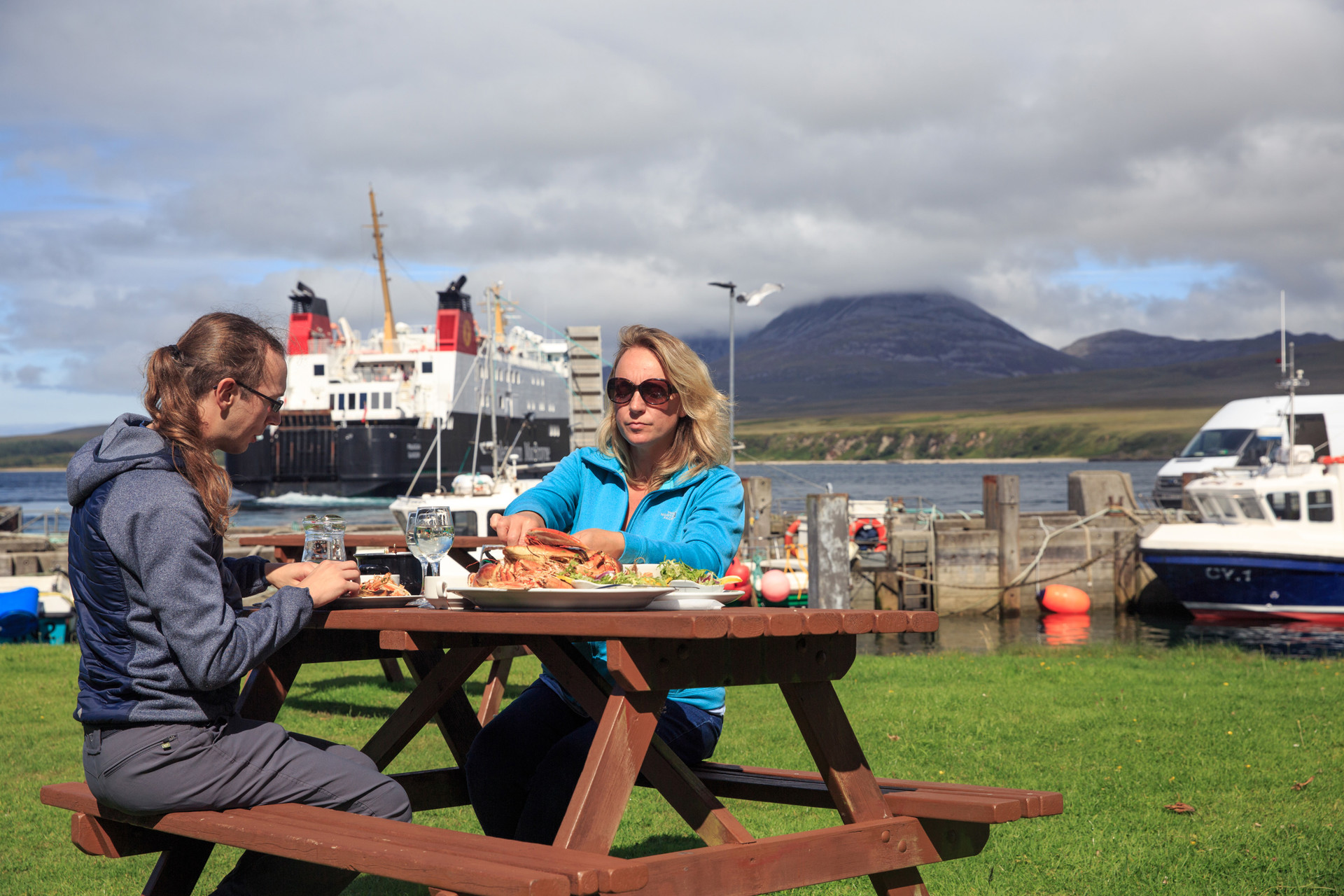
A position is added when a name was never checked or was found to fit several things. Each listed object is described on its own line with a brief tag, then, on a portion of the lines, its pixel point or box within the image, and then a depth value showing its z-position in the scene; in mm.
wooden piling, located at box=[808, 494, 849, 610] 16531
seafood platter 2648
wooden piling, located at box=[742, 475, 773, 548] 22688
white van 31062
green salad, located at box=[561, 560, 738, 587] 2758
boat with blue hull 19906
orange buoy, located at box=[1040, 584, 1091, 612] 22062
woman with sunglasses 3209
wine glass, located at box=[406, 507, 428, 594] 3334
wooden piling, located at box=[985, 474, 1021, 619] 22031
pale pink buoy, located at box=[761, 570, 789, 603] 20016
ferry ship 52438
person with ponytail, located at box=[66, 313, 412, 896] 2514
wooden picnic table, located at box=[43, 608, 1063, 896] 2307
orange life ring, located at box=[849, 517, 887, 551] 27141
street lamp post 26281
